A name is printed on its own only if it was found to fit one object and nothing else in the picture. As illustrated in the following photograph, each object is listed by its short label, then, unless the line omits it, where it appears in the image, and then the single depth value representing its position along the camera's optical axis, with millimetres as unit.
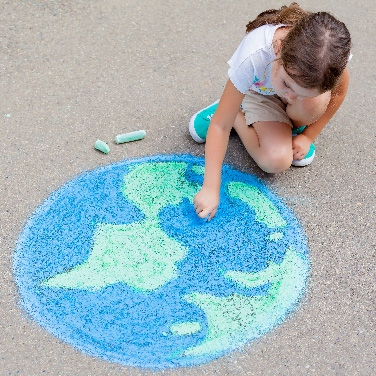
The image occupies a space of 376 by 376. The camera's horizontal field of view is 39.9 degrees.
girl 1621
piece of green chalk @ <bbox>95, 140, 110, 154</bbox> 2271
